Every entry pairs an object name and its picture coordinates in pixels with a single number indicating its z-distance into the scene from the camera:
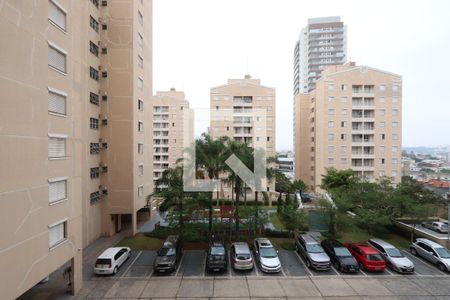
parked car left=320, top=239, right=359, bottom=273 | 13.66
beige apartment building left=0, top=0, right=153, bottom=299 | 7.85
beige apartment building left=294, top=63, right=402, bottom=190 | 36.75
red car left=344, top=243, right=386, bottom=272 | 13.84
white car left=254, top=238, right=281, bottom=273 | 13.69
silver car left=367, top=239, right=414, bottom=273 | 13.73
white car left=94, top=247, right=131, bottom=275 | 13.47
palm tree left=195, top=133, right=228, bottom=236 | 17.30
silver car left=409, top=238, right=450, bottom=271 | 14.20
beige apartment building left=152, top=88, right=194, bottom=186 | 49.88
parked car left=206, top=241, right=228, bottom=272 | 13.67
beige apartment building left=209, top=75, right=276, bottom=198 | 37.17
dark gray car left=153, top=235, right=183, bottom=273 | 13.59
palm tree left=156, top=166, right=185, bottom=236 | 16.39
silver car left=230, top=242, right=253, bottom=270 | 13.80
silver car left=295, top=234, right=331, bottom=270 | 13.92
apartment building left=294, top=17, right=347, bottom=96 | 94.25
